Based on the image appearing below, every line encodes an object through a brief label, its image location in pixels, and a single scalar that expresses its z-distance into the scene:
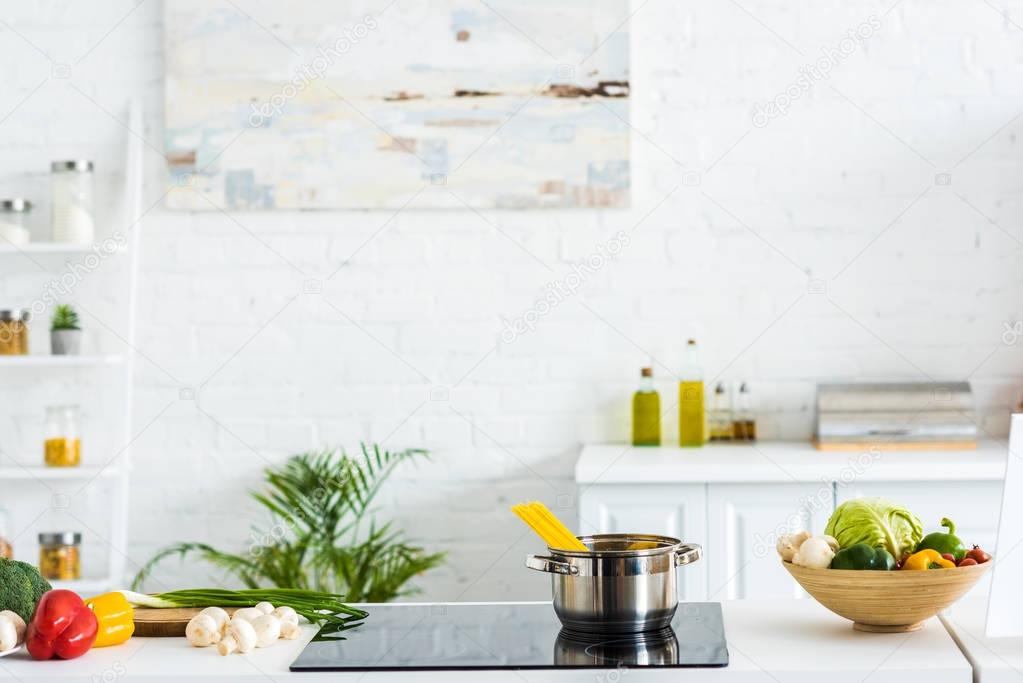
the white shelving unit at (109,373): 3.29
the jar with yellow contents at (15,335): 3.29
